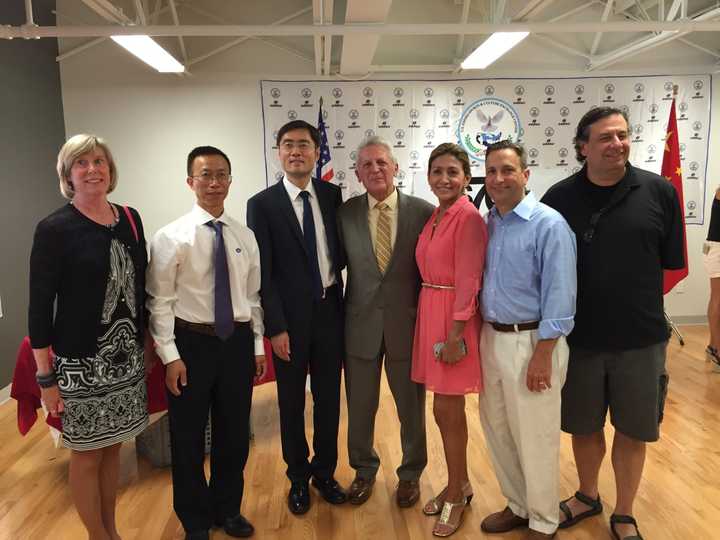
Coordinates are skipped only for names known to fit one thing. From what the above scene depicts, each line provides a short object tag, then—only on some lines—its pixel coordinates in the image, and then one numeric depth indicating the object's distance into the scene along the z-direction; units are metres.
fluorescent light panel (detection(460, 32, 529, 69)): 4.40
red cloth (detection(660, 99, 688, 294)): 5.20
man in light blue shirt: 1.99
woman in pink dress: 2.17
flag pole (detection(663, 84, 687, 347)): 5.41
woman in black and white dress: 1.80
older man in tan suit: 2.43
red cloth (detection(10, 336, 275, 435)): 2.83
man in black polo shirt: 2.07
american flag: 5.68
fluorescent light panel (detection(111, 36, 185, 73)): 4.20
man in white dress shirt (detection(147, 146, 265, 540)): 2.07
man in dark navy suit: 2.41
